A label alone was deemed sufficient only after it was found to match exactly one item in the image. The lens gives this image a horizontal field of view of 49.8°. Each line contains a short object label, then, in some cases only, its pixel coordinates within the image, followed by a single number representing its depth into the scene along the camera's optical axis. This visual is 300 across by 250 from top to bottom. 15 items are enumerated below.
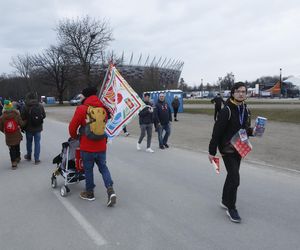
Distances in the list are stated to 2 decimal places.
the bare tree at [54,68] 61.44
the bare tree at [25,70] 75.06
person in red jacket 4.96
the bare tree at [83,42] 51.00
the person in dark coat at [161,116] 10.57
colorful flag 5.57
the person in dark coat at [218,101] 16.97
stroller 5.68
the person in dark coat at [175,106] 21.77
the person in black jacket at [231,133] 4.38
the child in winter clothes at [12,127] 8.11
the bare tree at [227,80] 102.50
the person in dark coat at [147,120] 10.23
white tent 75.81
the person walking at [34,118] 8.41
